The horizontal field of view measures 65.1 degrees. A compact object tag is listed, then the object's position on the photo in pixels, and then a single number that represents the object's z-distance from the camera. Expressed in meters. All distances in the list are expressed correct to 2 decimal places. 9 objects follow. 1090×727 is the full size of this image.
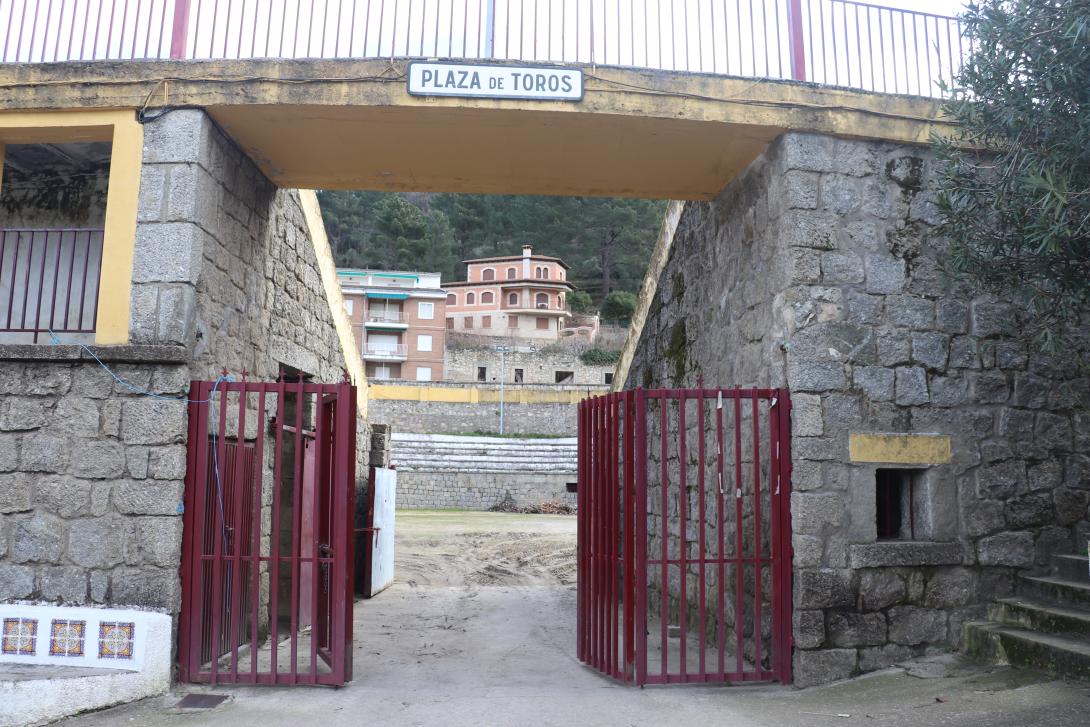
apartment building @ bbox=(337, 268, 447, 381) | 48.53
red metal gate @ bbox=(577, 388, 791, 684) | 5.44
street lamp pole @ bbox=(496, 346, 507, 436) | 47.22
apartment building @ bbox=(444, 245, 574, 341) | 51.94
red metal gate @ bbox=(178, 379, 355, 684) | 5.24
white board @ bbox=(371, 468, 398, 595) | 9.98
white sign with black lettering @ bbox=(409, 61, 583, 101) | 5.51
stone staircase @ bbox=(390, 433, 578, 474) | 31.47
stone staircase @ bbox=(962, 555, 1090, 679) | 4.72
